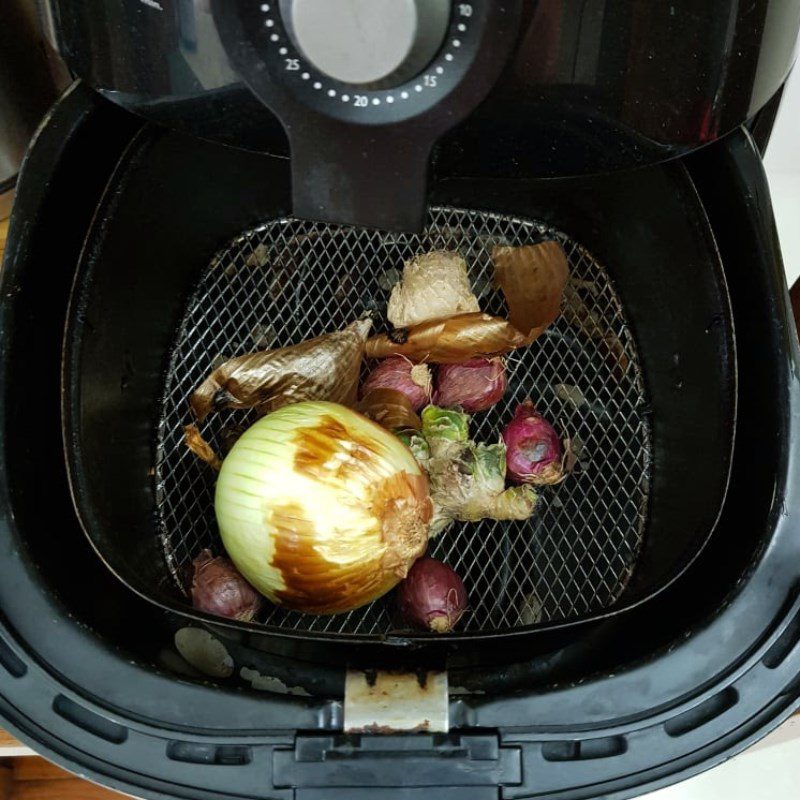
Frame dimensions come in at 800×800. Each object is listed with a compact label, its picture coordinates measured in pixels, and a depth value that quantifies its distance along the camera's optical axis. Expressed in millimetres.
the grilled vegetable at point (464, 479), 646
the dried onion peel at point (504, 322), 698
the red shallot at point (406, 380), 693
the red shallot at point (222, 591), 605
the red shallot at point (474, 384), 690
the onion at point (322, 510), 548
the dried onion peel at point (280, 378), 675
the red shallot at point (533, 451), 668
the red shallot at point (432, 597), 606
